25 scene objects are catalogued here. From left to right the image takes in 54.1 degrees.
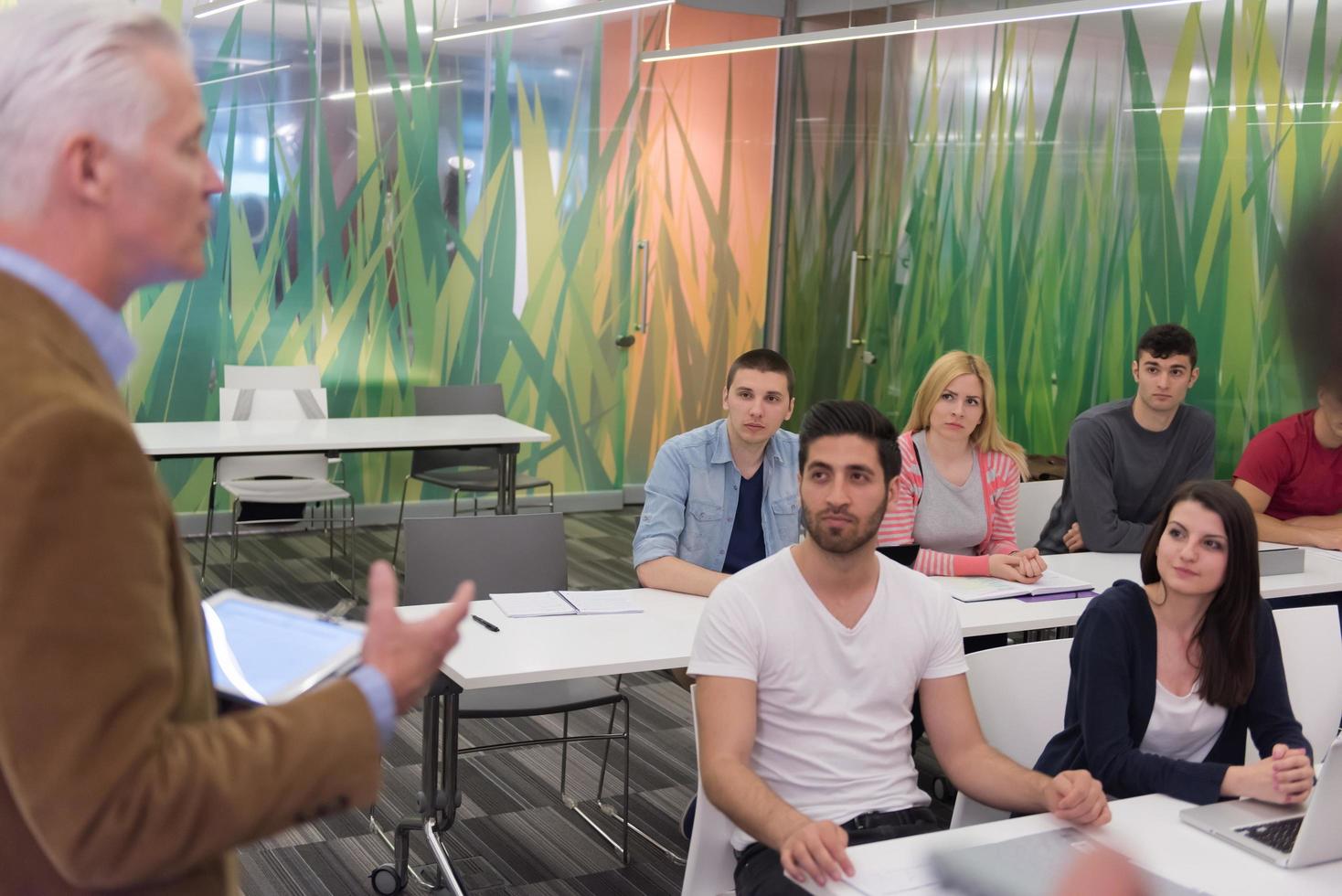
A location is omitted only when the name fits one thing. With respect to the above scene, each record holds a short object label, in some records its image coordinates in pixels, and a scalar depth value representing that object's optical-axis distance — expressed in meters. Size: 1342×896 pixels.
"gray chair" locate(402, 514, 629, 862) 3.40
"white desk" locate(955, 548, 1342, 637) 3.39
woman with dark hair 2.44
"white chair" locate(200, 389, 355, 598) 5.93
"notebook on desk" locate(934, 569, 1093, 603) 3.59
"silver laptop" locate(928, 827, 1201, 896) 1.75
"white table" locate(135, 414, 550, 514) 5.34
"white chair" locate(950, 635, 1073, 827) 2.62
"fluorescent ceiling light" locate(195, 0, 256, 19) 6.81
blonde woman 4.05
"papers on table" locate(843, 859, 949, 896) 1.79
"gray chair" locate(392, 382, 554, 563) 6.71
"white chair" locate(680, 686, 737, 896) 2.37
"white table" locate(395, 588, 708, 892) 2.80
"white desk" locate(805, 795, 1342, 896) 1.88
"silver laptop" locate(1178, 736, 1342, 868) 1.89
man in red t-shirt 4.48
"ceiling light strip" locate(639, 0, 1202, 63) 4.50
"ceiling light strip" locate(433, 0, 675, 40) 5.84
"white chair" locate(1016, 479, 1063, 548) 4.71
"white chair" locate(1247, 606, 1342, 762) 2.92
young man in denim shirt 3.71
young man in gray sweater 4.29
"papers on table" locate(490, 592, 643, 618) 3.27
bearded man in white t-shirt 2.34
